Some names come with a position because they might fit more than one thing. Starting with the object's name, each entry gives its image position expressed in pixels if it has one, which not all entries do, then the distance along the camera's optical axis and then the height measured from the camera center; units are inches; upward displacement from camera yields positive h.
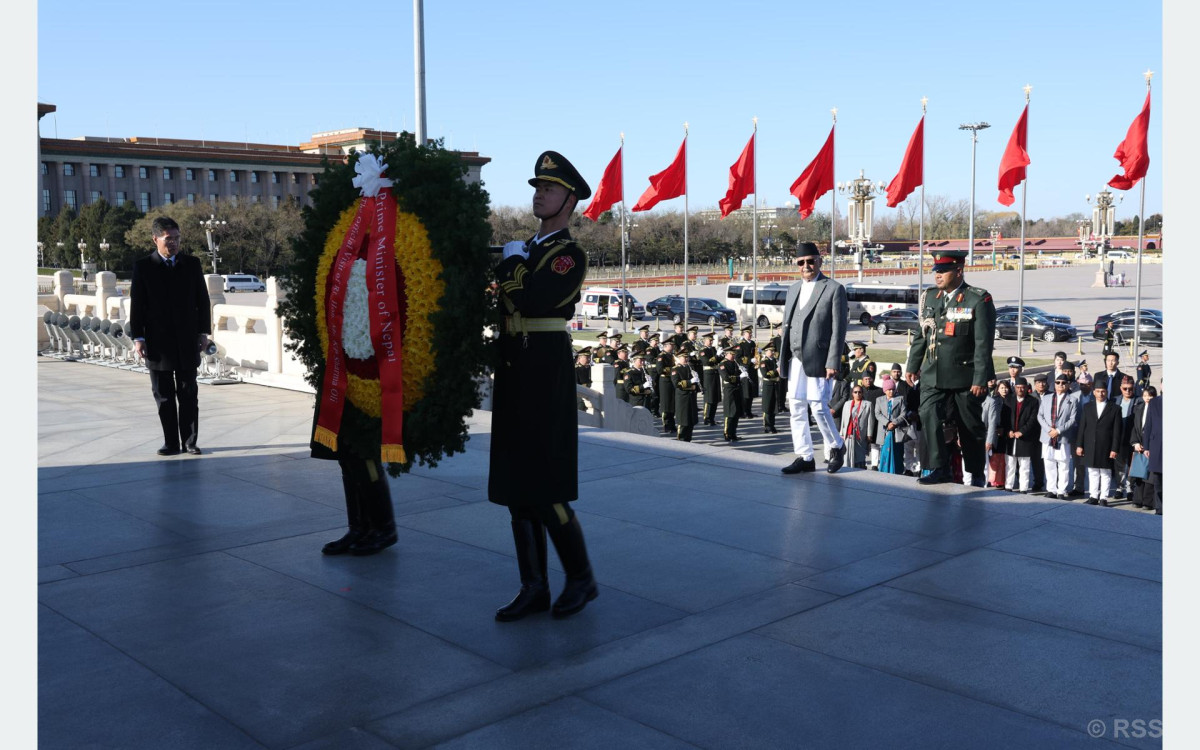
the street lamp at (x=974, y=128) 2004.4 +386.8
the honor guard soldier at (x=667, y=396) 820.0 -62.6
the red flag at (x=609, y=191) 1208.2 +148.4
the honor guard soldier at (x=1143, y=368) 656.3 -33.9
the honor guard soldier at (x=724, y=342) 922.9 -22.8
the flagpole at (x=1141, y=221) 852.2 +88.6
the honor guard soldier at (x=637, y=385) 845.2 -55.5
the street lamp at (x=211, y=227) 2198.8 +206.5
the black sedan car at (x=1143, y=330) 1322.6 -14.2
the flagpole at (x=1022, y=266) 960.3 +58.0
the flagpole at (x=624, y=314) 1620.3 +5.1
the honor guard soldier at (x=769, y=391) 821.9 -58.8
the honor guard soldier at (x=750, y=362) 864.0 -39.2
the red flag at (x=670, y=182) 1215.6 +159.7
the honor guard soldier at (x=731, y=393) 781.3 -57.1
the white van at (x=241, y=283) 2169.0 +67.8
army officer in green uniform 257.0 -10.7
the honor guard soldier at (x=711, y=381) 837.8 -51.5
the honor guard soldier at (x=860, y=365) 712.4 -33.1
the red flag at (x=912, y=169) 1053.8 +154.9
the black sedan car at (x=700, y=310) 1850.4 +13.7
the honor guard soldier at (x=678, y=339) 959.5 -20.3
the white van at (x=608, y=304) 1806.1 +23.2
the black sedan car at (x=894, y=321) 1673.2 -4.4
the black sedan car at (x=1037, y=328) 1507.1 -13.3
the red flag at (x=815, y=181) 1117.7 +149.8
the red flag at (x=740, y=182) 1211.2 +160.5
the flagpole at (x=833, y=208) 1268.7 +145.3
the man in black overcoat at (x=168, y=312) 301.6 +1.0
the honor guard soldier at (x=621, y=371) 848.3 -44.7
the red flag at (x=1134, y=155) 887.1 +142.7
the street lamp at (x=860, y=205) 2787.9 +350.8
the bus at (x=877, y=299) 1788.9 +34.0
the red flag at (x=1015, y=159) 960.3 +148.9
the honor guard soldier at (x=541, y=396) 167.3 -13.1
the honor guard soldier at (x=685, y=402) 778.2 -63.9
